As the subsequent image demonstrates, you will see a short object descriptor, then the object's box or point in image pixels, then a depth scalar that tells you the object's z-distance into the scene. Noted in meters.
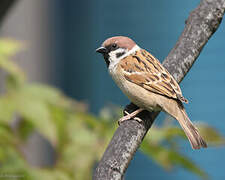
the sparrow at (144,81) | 4.21
